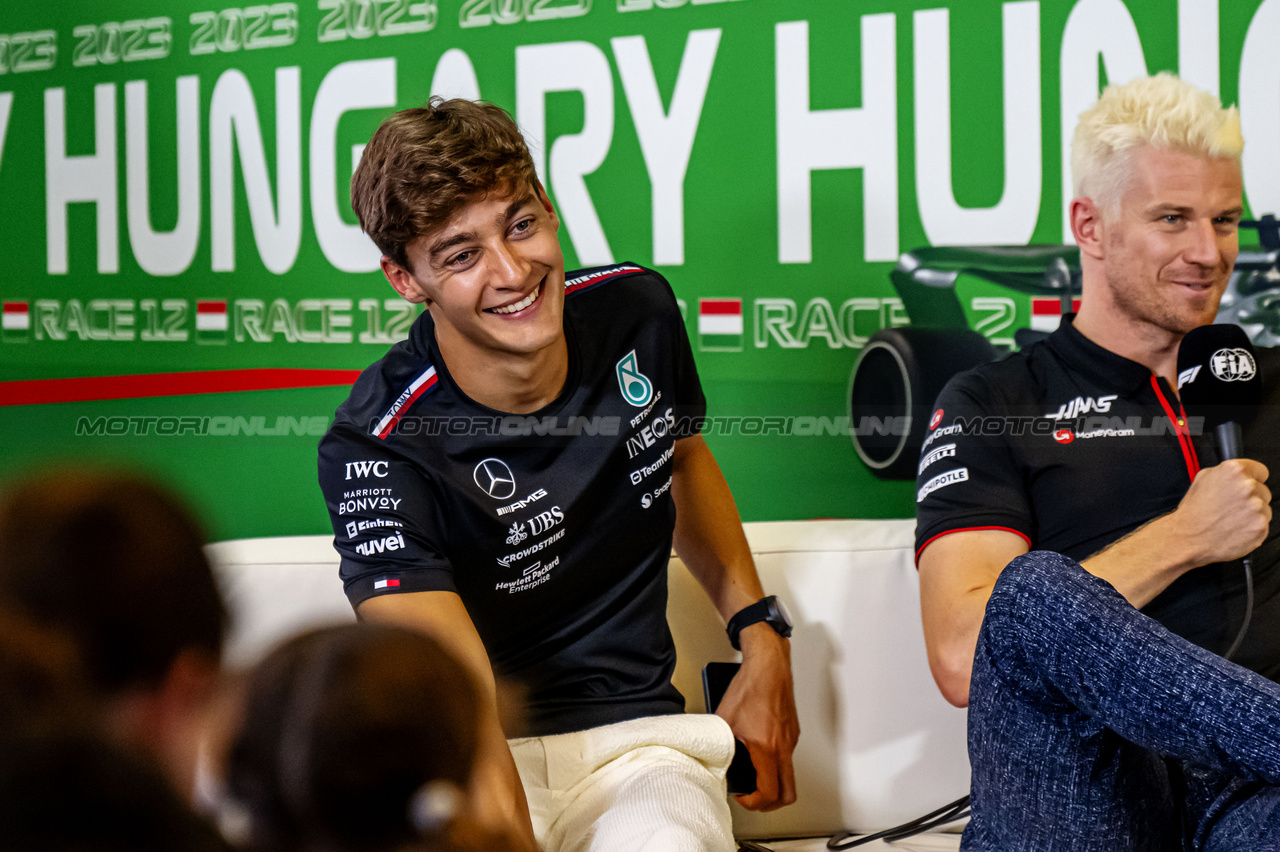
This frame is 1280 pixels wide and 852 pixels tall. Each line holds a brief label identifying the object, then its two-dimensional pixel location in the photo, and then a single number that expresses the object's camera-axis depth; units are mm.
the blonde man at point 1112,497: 3424
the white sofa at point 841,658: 3847
